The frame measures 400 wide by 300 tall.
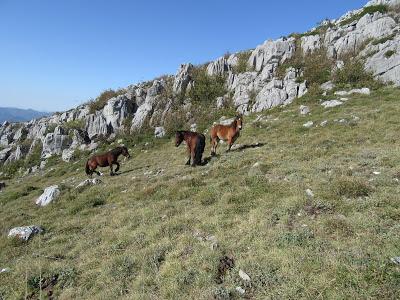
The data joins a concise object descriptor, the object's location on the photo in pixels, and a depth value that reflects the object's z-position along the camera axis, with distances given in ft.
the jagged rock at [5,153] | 130.00
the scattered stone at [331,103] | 85.25
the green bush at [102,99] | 131.44
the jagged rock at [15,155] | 126.82
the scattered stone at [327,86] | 98.53
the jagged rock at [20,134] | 147.64
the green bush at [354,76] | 95.14
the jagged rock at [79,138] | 117.70
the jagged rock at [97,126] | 118.23
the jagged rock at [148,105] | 115.03
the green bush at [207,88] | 116.06
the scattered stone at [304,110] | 85.33
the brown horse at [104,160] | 71.92
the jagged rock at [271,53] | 116.57
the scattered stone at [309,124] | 73.27
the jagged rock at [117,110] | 118.93
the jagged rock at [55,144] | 118.73
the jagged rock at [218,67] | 123.65
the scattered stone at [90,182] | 62.14
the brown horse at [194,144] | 60.08
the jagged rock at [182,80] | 120.78
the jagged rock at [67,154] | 109.09
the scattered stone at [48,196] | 56.59
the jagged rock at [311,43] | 116.37
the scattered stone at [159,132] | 104.63
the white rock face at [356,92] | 89.85
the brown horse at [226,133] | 64.52
